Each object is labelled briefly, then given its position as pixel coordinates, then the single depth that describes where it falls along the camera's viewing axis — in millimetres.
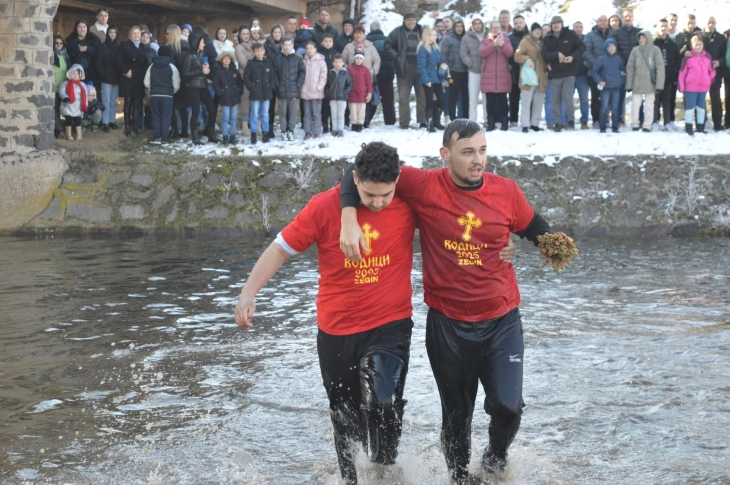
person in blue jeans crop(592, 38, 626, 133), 16344
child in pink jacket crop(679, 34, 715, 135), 16062
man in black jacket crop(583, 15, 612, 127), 16656
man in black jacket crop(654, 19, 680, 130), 16469
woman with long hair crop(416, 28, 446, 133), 16828
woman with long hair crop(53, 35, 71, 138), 16406
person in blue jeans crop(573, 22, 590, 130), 16684
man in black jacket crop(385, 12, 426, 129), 17156
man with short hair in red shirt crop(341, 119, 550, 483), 4809
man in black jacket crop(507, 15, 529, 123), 16719
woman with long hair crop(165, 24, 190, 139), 16531
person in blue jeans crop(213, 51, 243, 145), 16359
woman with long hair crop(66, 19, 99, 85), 16609
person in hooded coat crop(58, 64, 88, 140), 16328
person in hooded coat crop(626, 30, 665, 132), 16328
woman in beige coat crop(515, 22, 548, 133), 16344
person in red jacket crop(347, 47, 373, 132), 16797
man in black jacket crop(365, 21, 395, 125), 17406
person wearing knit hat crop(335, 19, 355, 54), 17516
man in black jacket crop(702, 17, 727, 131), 16281
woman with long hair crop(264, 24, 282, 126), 16547
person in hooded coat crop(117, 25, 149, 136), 16797
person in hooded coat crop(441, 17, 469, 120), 16844
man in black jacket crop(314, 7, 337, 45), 17500
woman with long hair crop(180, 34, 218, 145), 16312
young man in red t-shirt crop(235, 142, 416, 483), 4766
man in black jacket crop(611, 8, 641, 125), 16661
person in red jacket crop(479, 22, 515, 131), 16344
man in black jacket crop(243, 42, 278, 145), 16297
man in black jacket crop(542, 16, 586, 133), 16266
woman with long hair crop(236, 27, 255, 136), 16750
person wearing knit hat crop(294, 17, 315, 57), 17234
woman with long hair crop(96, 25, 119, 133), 16703
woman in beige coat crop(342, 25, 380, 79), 17002
